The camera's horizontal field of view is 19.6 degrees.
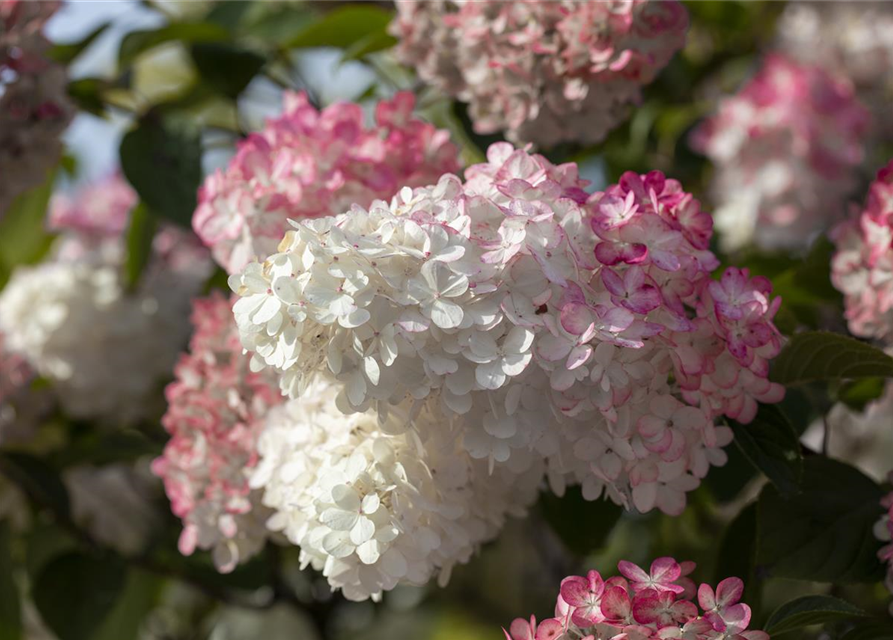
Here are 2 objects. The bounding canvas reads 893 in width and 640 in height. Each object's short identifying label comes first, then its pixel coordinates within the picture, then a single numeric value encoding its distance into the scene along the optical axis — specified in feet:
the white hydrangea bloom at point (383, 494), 3.93
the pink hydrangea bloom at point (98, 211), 6.74
